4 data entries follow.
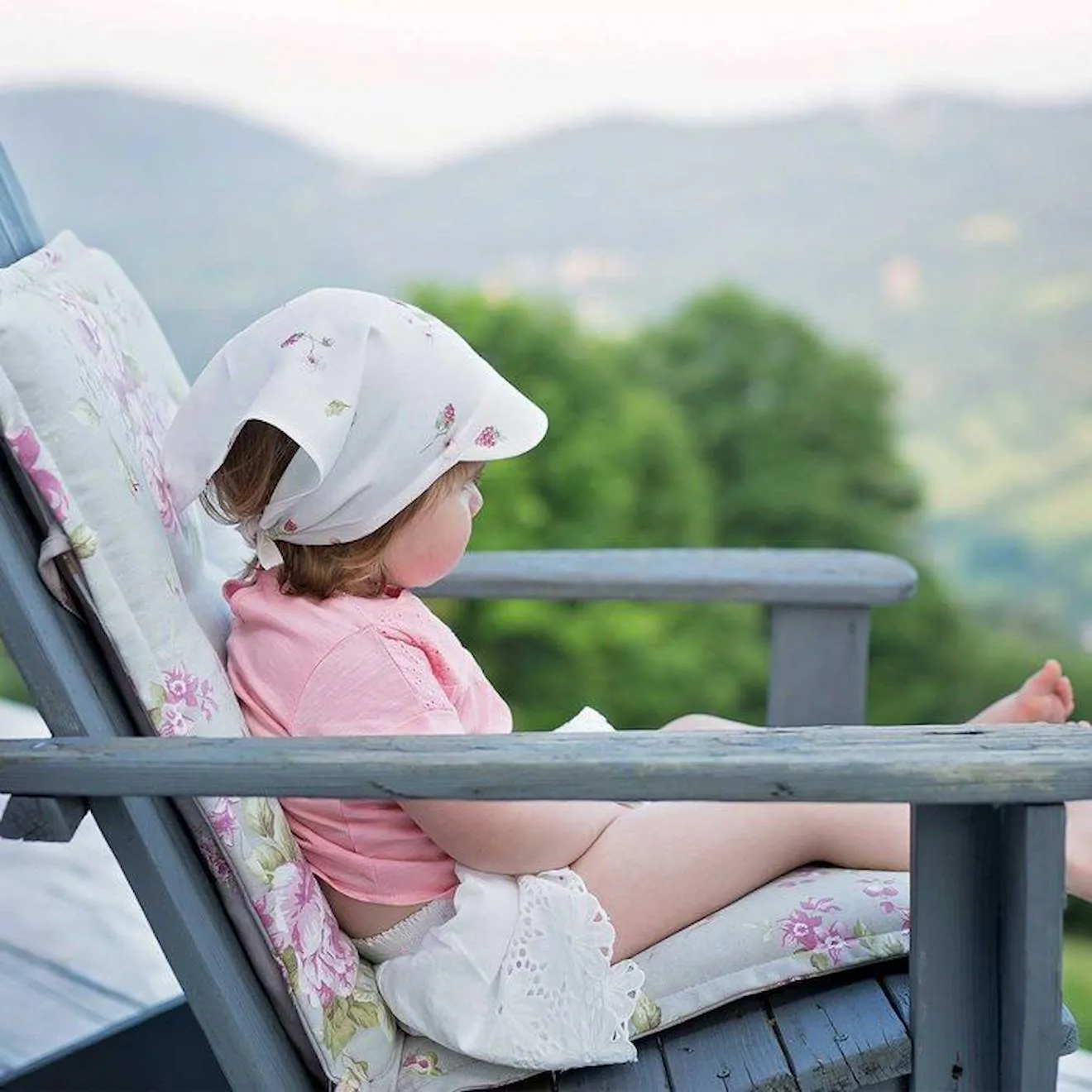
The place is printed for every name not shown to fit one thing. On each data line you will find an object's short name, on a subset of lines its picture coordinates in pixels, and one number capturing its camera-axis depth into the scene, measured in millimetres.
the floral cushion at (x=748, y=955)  1393
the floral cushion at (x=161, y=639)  1327
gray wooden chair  1168
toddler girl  1375
